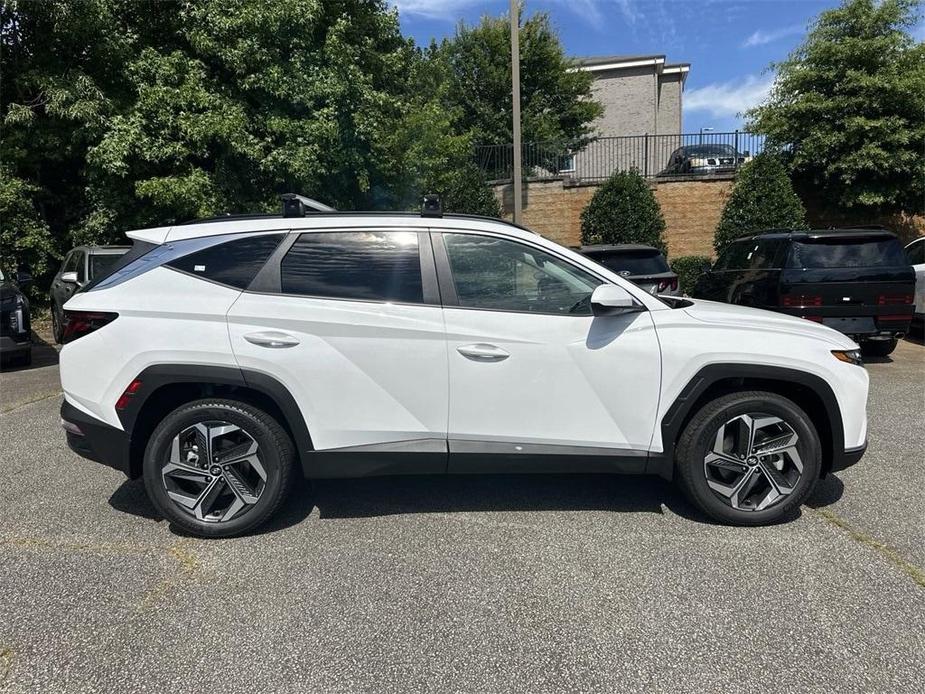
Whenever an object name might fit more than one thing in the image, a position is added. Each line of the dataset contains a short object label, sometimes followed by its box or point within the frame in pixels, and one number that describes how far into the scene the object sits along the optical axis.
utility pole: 11.02
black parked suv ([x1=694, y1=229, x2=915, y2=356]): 7.72
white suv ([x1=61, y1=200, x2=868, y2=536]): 3.36
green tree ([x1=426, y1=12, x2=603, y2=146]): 23.19
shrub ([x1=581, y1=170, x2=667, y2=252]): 15.97
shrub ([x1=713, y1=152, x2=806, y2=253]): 14.95
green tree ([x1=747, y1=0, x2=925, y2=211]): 13.55
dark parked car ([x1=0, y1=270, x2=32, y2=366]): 8.00
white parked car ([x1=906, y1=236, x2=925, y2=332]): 9.88
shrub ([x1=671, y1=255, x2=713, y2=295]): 15.24
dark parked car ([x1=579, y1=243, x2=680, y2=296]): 8.58
